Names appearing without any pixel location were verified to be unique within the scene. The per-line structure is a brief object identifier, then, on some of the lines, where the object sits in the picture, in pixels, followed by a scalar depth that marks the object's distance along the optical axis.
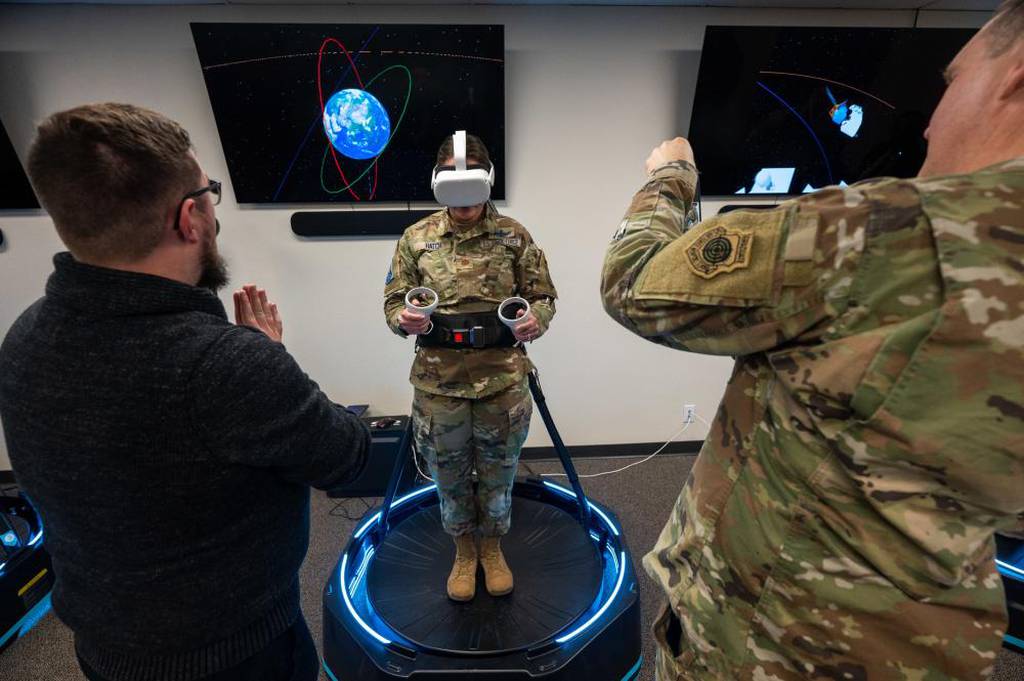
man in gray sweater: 0.73
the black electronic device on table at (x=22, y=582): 1.88
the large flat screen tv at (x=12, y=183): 2.39
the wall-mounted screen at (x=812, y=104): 2.32
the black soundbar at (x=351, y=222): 2.61
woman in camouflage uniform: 1.76
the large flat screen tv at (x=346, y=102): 2.24
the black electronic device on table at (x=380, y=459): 2.72
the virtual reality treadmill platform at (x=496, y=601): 1.60
